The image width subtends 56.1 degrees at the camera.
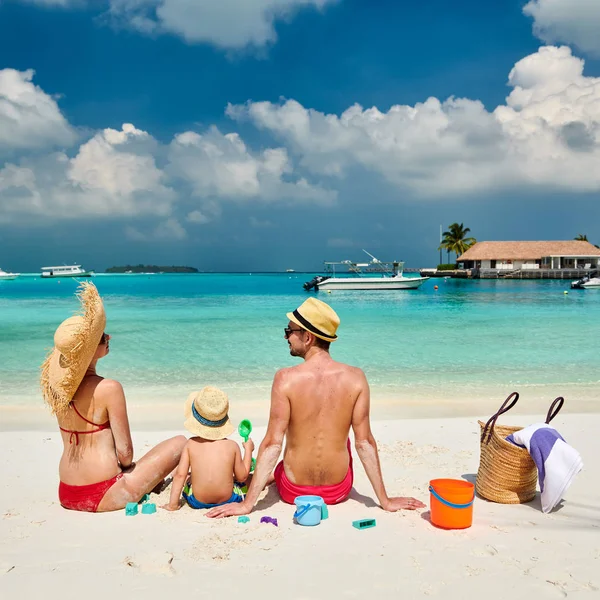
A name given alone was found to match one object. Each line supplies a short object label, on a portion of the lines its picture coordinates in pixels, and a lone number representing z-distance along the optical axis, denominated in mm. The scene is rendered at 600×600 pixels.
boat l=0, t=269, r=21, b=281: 110938
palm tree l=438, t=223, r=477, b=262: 79375
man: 3504
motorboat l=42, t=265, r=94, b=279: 107525
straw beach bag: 3799
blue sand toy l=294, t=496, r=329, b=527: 3424
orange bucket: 3318
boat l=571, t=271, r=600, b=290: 48156
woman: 3406
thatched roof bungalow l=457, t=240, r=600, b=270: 66000
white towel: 3549
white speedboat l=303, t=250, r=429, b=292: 47500
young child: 3633
